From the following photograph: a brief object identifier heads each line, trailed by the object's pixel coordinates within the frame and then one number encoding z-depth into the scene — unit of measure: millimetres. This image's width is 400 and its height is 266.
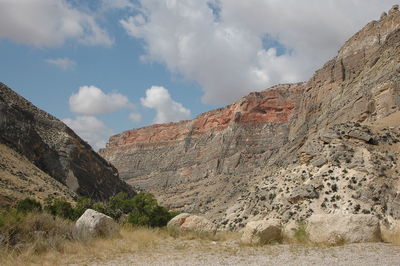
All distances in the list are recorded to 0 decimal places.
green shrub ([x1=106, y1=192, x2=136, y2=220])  28953
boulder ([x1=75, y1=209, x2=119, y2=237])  14266
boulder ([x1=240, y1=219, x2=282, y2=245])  13414
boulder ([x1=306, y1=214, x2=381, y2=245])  12477
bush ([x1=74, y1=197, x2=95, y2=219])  28639
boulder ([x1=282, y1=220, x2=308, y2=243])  13352
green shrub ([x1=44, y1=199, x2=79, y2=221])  26944
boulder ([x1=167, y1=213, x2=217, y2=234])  17297
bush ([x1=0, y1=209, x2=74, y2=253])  11802
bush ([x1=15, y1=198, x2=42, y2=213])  25719
